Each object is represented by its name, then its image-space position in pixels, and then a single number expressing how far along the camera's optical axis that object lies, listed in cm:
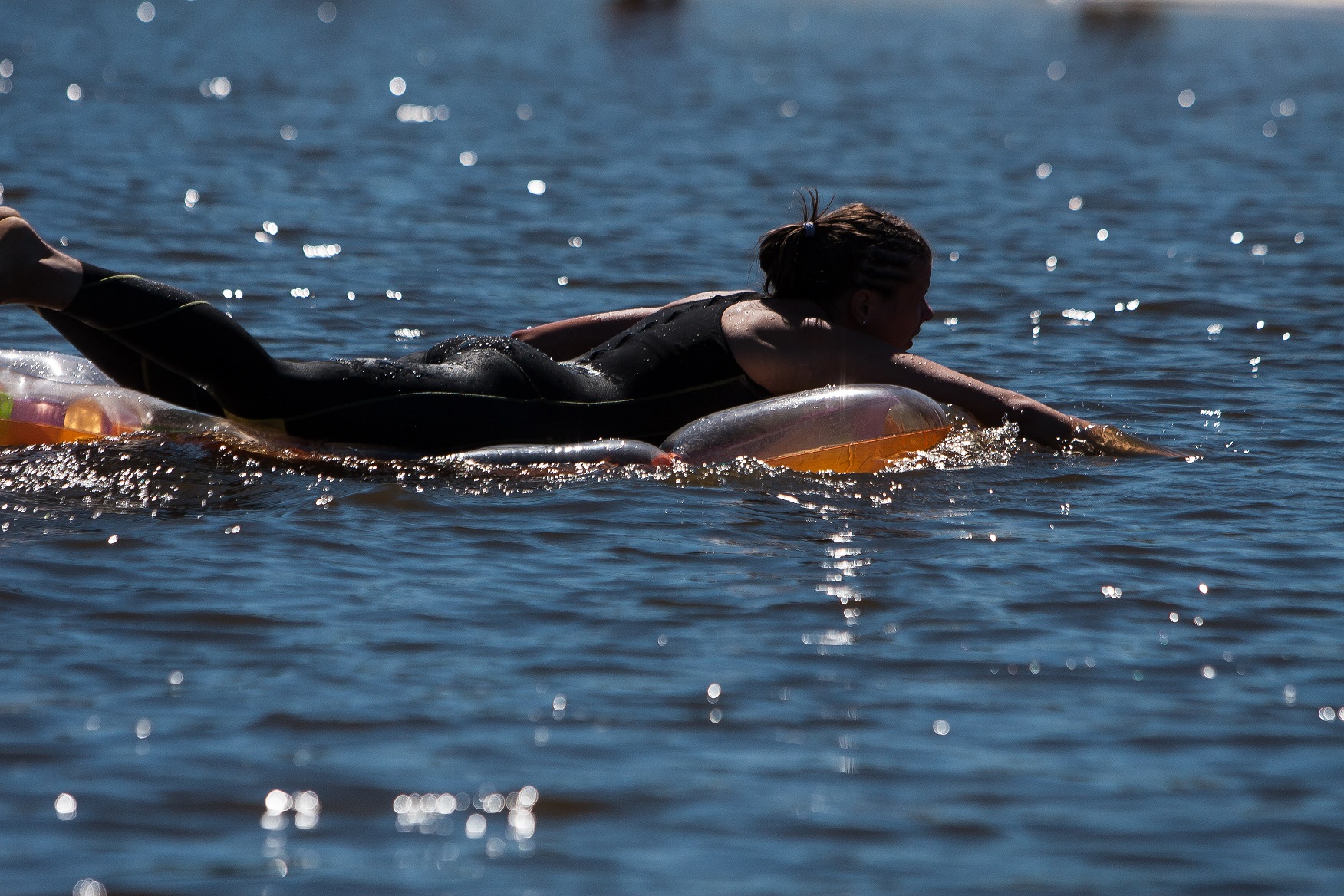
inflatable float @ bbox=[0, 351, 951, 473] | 1114
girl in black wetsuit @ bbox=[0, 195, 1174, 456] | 1084
